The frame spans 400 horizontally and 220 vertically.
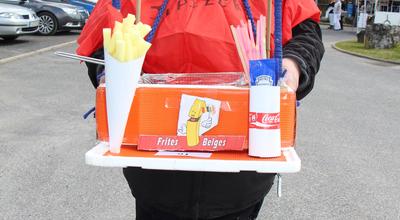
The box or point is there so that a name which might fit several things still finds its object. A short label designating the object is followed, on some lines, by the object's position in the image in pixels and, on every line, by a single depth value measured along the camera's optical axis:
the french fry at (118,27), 1.23
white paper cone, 1.21
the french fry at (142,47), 1.21
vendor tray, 1.21
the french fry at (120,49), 1.18
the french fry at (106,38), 1.21
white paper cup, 1.23
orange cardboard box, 1.27
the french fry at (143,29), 1.25
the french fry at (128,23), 1.24
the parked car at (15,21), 12.78
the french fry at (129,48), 1.20
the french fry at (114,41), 1.20
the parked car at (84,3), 19.27
